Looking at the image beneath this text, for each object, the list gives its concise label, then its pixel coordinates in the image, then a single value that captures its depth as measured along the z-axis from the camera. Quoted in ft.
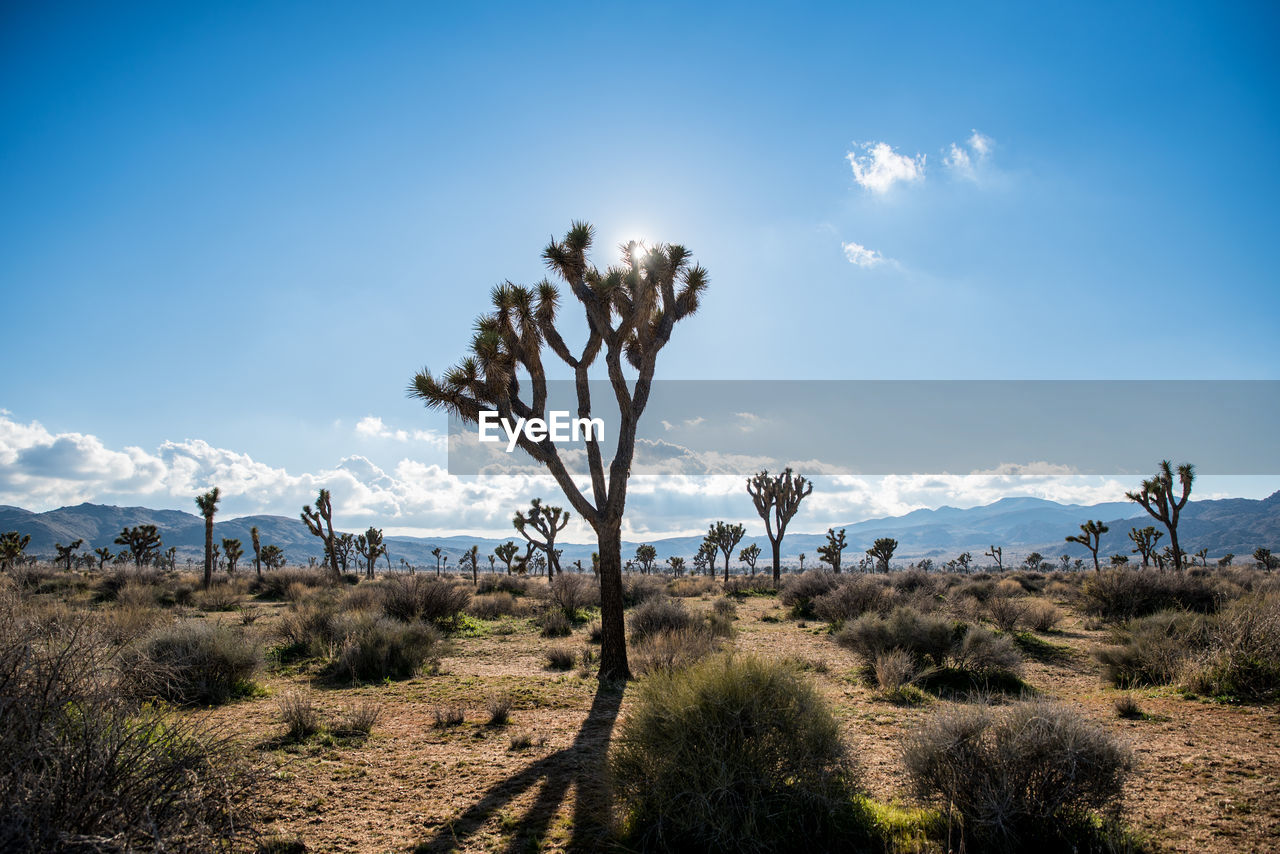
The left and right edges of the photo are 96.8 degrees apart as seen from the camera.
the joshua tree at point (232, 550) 132.66
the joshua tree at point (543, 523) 111.35
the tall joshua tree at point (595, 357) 34.45
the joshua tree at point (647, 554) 187.88
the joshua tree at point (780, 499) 102.73
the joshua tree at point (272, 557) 152.46
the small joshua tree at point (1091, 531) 120.78
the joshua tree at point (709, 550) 151.76
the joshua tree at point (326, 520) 103.09
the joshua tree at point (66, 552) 137.35
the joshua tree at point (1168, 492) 92.89
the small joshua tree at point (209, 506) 101.50
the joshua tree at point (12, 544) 111.86
